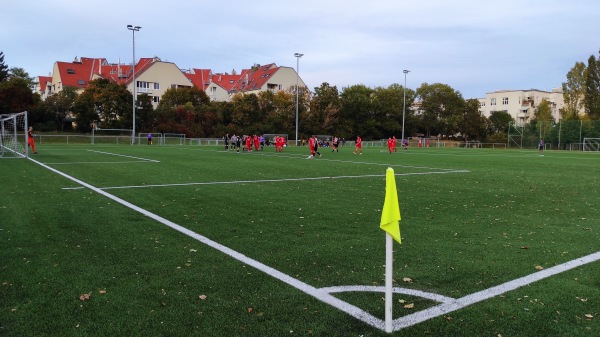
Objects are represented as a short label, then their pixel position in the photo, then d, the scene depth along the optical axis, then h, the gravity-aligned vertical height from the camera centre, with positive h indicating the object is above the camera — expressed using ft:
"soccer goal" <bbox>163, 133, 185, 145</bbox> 181.15 -1.76
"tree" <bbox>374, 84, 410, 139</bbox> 256.73 +16.31
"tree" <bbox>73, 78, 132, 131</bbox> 184.14 +11.92
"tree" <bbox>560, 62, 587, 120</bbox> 244.42 +28.60
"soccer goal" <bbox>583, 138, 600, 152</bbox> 193.85 -0.87
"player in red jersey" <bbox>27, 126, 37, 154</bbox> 89.74 -1.07
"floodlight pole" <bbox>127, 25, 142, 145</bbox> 168.04 +40.39
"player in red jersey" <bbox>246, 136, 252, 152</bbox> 126.93 -2.26
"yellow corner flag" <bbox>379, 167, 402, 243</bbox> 10.84 -1.77
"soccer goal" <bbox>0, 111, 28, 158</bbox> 87.40 -1.59
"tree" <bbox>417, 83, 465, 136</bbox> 279.69 +20.15
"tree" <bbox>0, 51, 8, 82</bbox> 209.05 +30.28
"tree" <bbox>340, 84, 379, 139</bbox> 244.63 +14.99
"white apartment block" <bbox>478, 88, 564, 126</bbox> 347.15 +32.06
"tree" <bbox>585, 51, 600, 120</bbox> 233.96 +30.07
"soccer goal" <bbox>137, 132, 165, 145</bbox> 179.11 -1.93
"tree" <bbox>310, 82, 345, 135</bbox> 230.07 +13.20
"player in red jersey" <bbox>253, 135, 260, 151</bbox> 131.64 -2.03
